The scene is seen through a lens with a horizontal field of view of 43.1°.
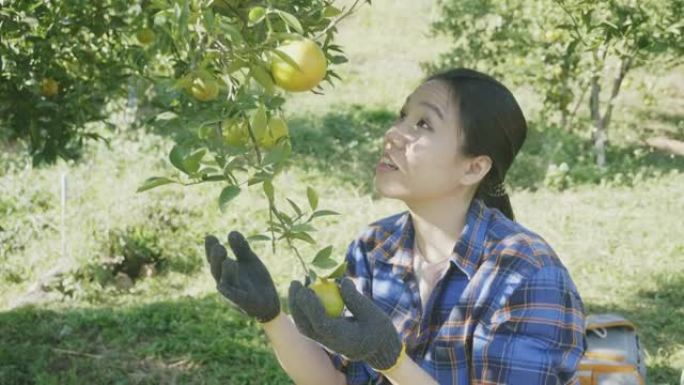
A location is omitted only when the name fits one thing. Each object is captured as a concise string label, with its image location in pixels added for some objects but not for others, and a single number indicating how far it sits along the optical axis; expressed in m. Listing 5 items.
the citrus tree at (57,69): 2.20
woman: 1.59
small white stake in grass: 4.49
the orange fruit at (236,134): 1.21
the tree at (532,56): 5.91
